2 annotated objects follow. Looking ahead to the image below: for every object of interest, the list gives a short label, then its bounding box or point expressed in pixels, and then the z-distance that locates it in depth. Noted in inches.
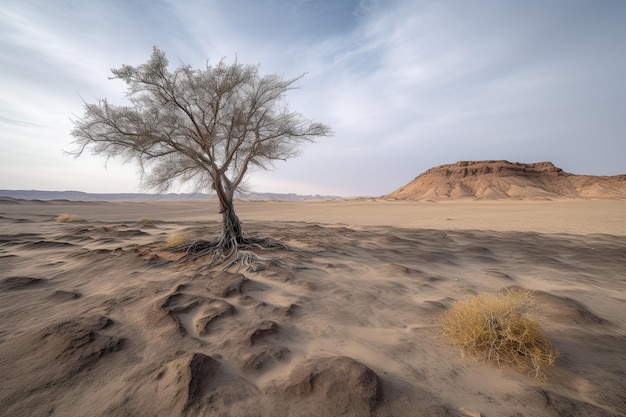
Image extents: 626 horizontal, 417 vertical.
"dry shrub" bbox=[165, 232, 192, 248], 363.3
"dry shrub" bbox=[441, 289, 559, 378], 118.8
